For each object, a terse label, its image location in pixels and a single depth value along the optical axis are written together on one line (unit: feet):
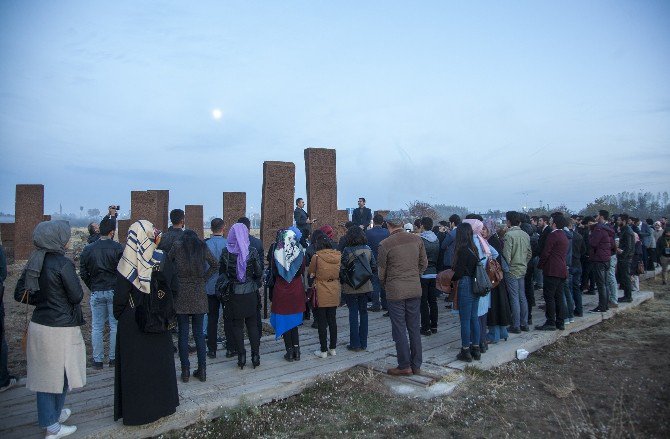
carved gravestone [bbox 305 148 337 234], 39.91
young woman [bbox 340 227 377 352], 20.03
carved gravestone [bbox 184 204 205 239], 67.05
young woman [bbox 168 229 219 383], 15.92
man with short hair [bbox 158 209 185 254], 16.34
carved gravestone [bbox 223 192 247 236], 56.13
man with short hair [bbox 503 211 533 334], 22.30
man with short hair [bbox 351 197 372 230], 40.81
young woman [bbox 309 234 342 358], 19.10
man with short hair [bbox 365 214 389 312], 27.68
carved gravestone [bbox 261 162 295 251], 37.68
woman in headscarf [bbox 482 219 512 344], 21.13
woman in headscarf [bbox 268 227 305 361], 18.48
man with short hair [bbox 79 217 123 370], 18.40
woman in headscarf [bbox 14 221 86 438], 11.86
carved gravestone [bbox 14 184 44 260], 53.36
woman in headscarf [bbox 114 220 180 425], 12.56
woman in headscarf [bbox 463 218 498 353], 19.26
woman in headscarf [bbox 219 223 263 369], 17.51
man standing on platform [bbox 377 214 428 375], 17.35
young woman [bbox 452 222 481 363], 18.58
